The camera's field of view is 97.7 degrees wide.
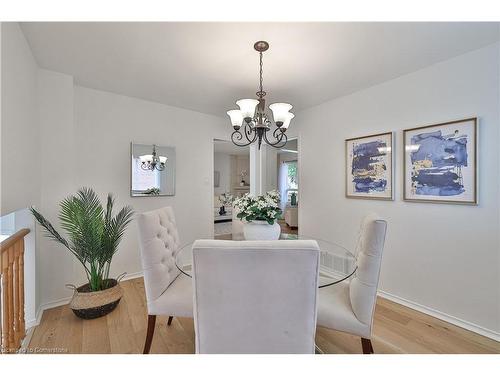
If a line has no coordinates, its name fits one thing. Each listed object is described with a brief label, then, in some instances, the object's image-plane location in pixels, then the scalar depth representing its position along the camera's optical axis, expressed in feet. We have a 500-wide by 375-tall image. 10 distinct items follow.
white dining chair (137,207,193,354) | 4.81
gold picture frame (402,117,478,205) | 5.82
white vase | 5.72
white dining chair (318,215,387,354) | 4.05
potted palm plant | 6.09
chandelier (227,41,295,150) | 5.79
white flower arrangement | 5.77
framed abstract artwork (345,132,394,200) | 7.65
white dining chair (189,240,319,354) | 2.78
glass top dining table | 4.66
